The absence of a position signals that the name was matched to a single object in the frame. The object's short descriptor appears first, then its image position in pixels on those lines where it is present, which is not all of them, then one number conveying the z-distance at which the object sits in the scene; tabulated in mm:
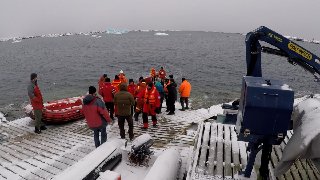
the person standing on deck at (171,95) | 8781
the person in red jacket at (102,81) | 8680
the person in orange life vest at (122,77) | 9601
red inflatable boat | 8285
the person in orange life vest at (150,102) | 7411
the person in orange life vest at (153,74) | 11581
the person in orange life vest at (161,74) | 11088
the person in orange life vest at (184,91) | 9326
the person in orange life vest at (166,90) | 8910
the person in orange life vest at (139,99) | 7739
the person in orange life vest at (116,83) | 8340
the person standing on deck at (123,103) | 6305
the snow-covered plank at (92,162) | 4151
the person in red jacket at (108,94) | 7997
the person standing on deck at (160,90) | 8679
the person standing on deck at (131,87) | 8313
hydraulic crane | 3442
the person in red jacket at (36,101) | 7318
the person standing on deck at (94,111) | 5594
